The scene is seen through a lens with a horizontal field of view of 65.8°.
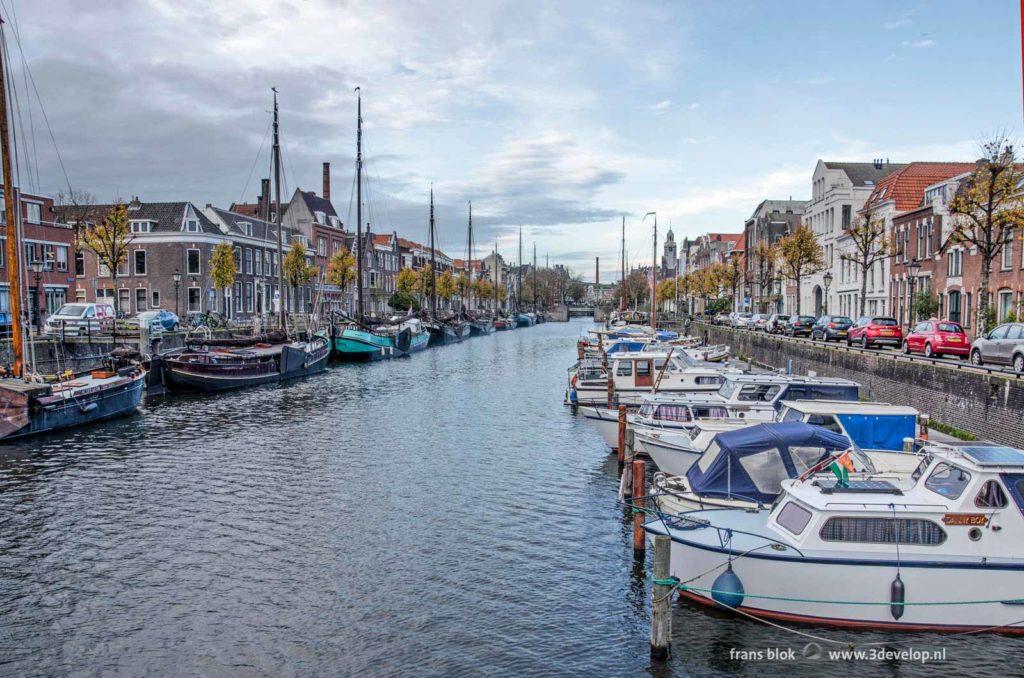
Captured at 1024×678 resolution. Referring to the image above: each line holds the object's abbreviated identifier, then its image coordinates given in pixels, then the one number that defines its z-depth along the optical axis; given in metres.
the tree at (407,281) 114.94
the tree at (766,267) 73.66
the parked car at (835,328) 46.72
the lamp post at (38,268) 39.69
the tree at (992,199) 34.12
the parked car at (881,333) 39.53
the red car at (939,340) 32.09
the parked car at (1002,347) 26.12
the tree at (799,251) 63.44
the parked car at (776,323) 59.69
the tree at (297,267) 81.69
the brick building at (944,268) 42.47
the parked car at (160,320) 54.38
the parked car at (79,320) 47.84
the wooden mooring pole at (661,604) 12.23
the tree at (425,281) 117.94
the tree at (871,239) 50.53
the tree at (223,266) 69.81
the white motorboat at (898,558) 12.79
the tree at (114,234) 52.75
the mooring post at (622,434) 23.41
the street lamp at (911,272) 40.31
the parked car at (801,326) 53.38
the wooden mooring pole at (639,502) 16.75
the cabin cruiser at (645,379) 33.25
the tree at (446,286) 129.00
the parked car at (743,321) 72.56
